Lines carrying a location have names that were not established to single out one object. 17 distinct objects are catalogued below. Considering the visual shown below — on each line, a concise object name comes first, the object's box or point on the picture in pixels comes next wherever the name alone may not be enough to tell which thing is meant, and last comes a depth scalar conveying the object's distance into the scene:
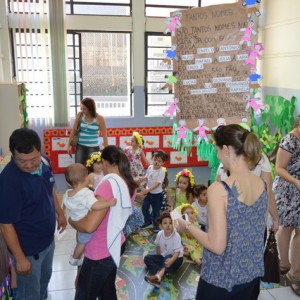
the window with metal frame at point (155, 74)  5.63
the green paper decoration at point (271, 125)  4.56
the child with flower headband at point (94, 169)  3.87
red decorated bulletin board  5.39
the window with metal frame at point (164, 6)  5.54
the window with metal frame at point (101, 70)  5.44
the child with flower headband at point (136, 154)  4.55
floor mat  2.95
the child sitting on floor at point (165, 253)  3.22
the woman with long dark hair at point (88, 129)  4.44
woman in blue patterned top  1.48
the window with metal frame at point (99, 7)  5.31
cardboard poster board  2.65
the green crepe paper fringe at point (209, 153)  4.88
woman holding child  1.88
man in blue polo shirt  1.84
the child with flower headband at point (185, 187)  4.21
